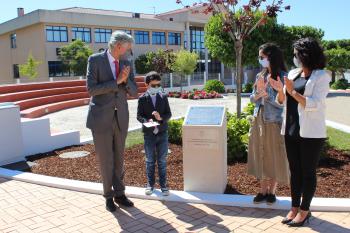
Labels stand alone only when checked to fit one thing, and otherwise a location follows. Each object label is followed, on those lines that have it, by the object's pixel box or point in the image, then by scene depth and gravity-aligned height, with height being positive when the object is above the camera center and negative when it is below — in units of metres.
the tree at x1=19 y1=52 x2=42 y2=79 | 32.22 +0.58
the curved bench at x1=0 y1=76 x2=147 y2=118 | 15.77 -0.91
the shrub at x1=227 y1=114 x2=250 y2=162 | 6.63 -1.22
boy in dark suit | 4.96 -0.69
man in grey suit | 4.44 -0.31
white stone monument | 4.85 -0.96
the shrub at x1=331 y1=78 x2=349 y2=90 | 29.35 -1.11
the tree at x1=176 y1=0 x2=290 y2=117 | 7.70 +1.09
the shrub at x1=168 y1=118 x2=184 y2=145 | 8.38 -1.26
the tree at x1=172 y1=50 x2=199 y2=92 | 31.38 +0.76
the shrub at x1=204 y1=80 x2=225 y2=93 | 26.69 -0.99
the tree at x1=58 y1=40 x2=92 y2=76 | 34.75 +1.73
